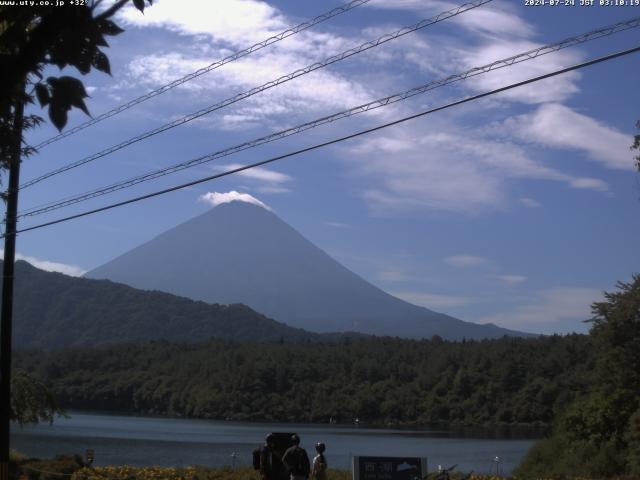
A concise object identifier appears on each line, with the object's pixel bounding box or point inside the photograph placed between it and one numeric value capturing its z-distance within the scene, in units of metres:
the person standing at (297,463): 14.95
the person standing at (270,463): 15.75
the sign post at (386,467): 14.01
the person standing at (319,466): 16.11
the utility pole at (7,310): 17.77
